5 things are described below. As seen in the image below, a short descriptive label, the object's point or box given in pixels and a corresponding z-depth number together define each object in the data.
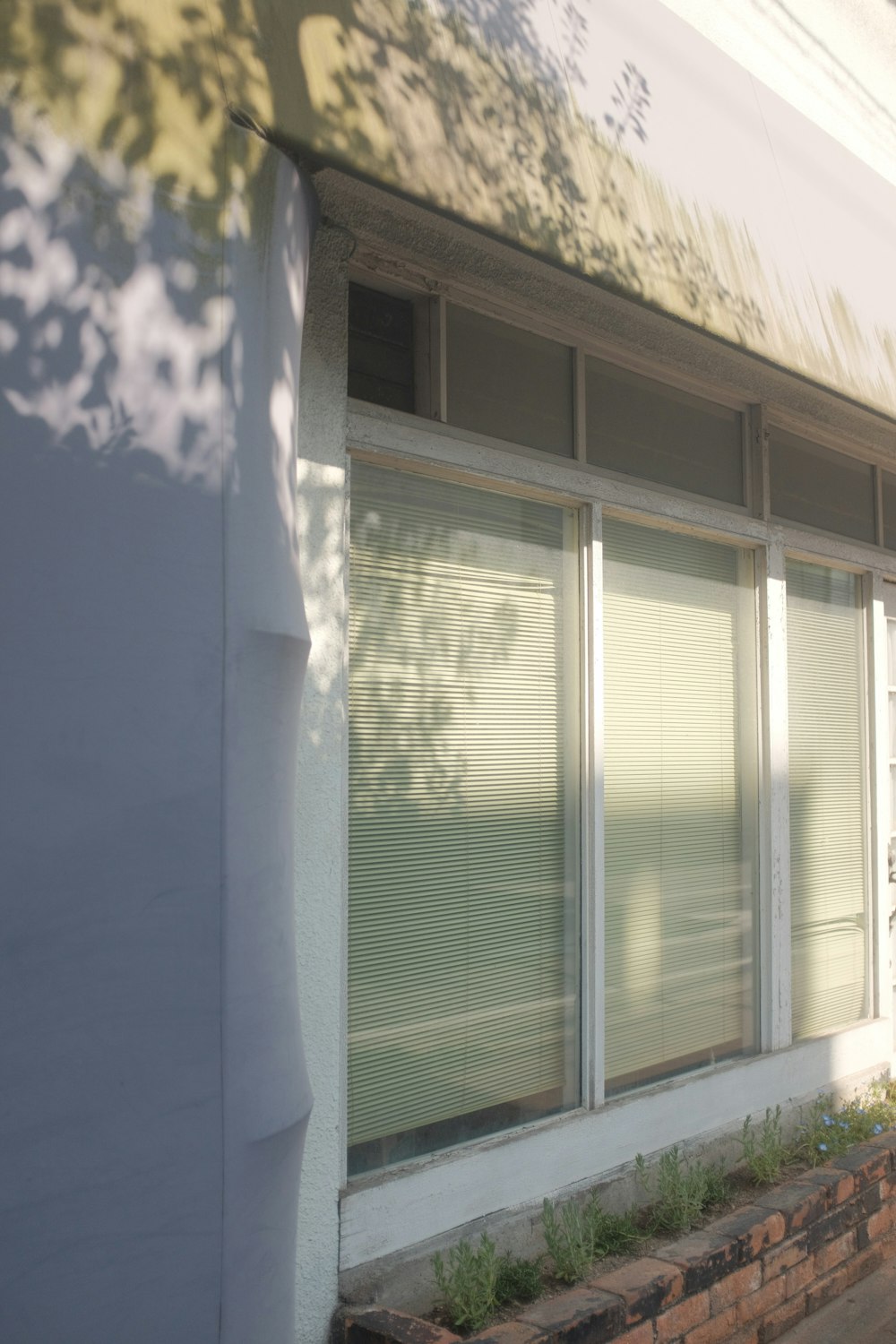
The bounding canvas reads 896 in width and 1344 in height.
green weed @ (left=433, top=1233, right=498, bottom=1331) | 3.51
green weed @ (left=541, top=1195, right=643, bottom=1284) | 3.83
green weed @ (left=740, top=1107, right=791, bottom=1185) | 4.75
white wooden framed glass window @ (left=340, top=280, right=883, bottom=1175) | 4.18
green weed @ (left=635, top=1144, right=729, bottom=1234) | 4.29
